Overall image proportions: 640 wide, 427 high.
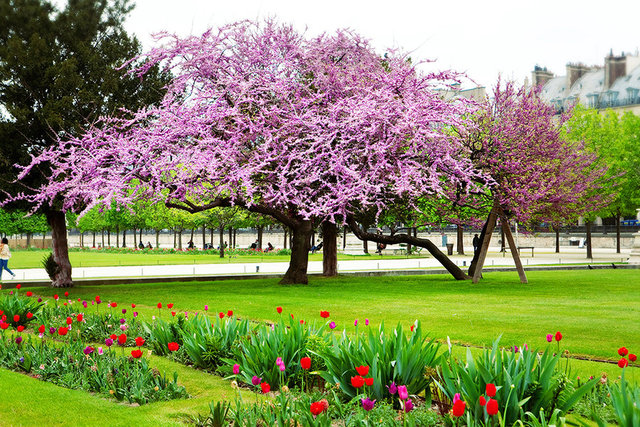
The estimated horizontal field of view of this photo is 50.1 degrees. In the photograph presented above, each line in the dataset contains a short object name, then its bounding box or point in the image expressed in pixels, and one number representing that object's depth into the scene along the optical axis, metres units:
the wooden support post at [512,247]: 22.83
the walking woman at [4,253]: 26.83
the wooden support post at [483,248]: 23.70
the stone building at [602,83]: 86.81
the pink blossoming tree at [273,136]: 20.17
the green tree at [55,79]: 20.55
